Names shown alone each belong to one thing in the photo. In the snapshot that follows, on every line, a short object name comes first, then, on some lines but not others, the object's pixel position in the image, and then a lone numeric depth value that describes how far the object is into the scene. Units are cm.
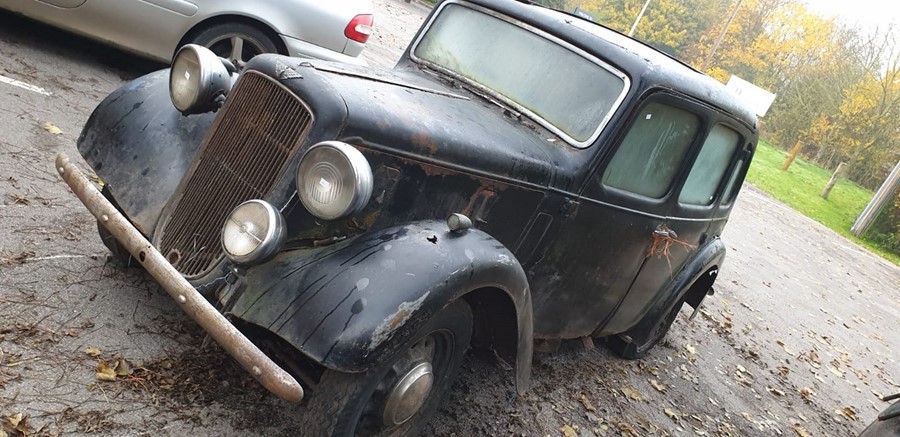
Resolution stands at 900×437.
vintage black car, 225
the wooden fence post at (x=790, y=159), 2558
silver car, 528
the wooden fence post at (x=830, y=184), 2294
